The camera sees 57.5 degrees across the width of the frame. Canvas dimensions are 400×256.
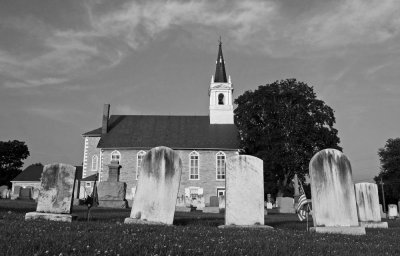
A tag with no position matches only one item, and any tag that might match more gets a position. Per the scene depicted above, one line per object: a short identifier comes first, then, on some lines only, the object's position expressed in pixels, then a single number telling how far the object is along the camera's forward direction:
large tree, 37.34
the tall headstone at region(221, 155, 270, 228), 9.25
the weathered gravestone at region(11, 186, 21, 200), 36.32
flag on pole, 11.41
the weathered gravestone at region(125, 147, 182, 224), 9.19
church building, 44.69
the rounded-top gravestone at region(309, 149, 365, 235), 9.20
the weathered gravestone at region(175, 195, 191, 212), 30.48
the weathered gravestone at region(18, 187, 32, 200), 34.84
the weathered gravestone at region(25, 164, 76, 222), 9.41
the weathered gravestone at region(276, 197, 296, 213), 26.08
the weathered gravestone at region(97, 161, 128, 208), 21.08
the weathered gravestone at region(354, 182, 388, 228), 13.15
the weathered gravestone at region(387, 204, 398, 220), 28.80
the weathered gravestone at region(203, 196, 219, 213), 28.14
